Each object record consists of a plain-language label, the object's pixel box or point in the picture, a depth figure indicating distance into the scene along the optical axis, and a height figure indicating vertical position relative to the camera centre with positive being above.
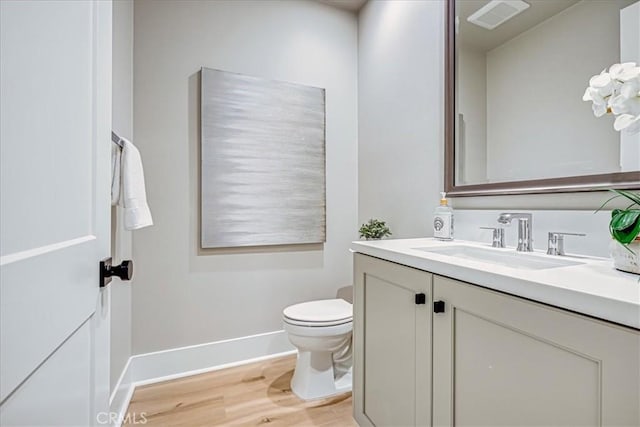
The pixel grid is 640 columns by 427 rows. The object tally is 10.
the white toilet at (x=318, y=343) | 1.66 -0.71
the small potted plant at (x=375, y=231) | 1.99 -0.11
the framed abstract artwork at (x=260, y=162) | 2.03 +0.36
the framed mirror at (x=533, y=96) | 1.05 +0.50
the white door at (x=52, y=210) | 0.39 +0.00
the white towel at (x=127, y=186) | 1.36 +0.12
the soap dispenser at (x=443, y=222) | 1.50 -0.04
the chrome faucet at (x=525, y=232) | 1.21 -0.07
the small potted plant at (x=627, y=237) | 0.73 -0.05
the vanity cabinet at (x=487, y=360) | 0.60 -0.36
